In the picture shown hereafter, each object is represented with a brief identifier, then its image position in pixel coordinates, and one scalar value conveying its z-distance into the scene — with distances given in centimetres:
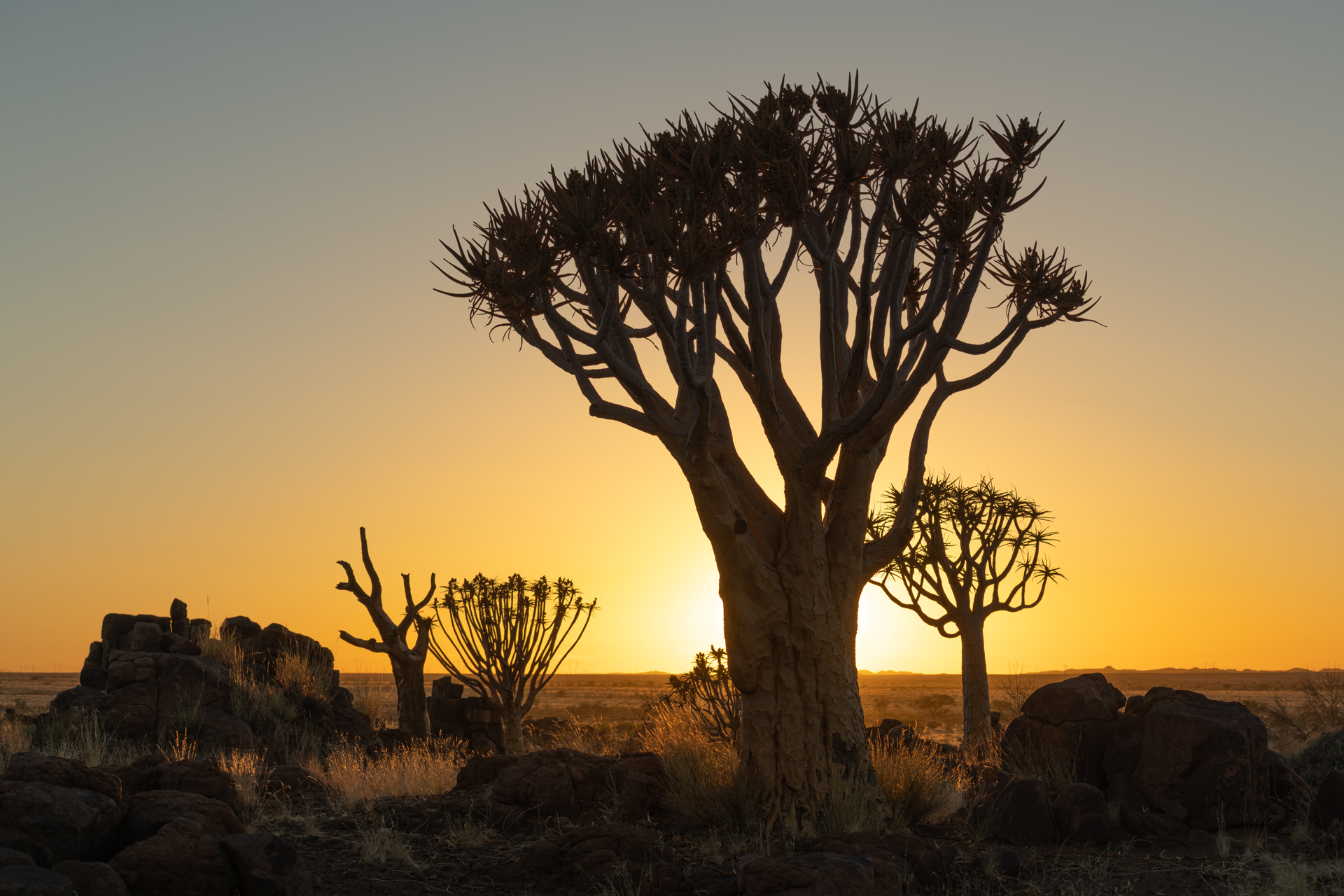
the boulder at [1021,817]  899
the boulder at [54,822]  631
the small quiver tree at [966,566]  1856
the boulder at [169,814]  683
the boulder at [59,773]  691
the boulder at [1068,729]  1077
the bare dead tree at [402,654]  1758
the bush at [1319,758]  1244
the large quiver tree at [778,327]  879
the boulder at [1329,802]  952
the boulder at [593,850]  740
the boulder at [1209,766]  955
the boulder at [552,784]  970
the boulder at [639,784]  977
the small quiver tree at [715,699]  1369
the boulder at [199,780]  830
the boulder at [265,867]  632
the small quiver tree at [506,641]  1833
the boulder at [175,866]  621
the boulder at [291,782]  1084
